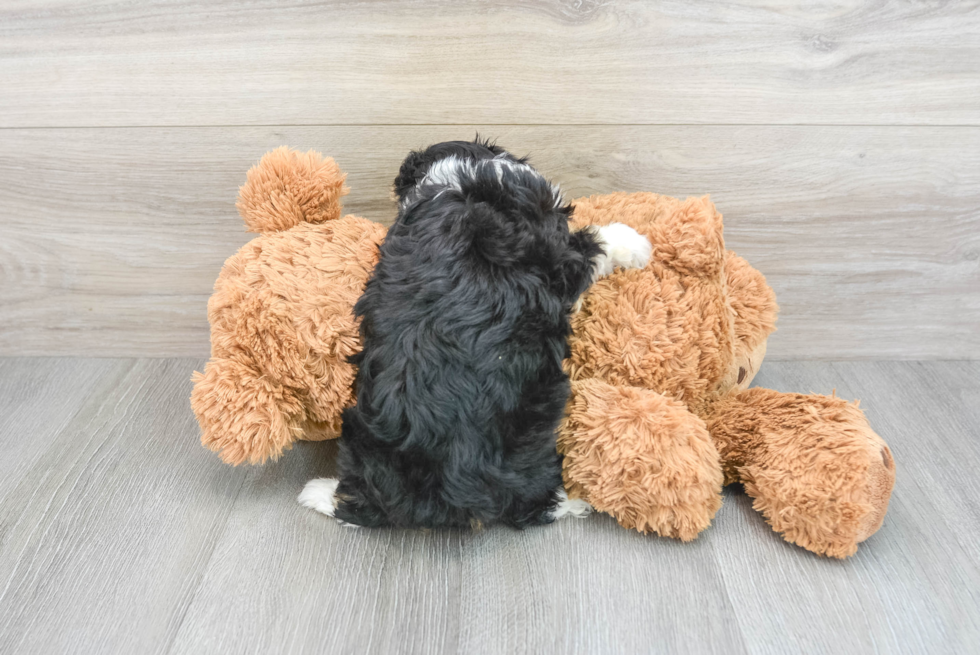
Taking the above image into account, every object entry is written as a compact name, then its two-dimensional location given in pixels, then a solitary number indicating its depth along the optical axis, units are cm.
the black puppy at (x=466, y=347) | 68
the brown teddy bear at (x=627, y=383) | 72
